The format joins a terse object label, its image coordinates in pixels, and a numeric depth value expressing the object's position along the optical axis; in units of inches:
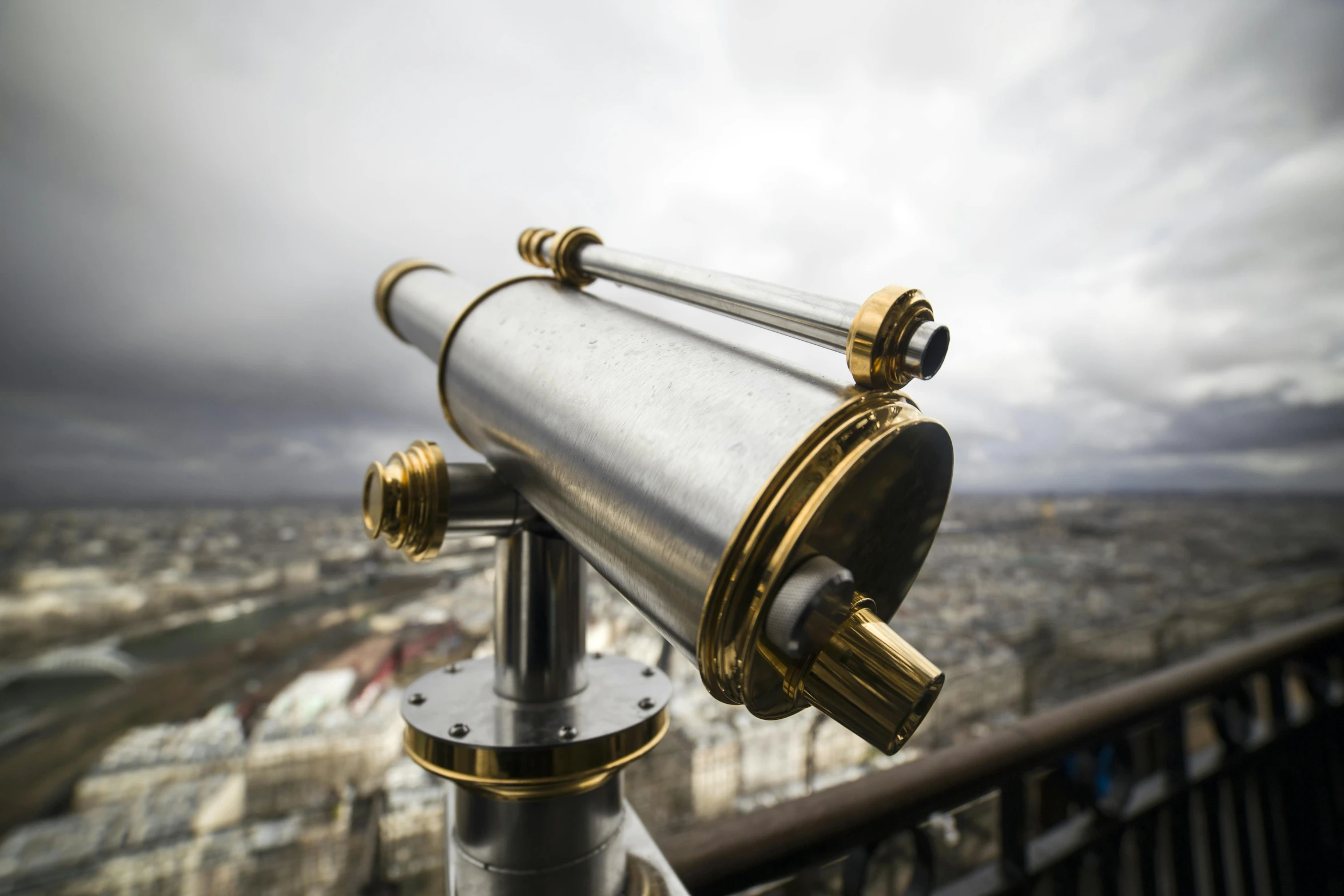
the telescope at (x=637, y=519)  8.6
